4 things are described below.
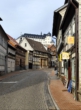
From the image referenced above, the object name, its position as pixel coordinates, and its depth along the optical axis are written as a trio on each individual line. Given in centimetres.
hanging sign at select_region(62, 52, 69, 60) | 874
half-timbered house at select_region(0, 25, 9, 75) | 1922
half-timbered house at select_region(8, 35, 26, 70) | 2930
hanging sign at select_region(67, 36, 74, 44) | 718
